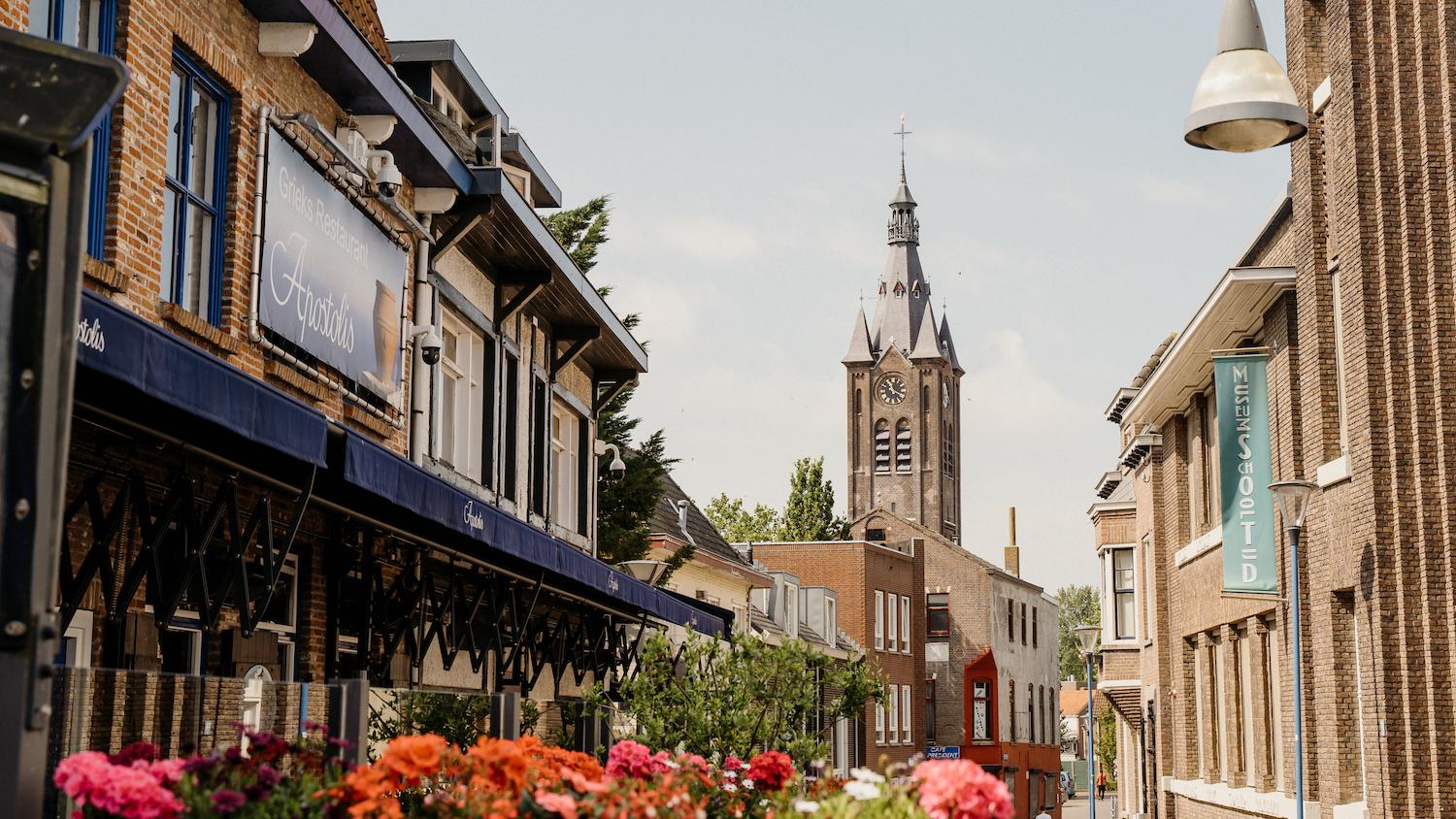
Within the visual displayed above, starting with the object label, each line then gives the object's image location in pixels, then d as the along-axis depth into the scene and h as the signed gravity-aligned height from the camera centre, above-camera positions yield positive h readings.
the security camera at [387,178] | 14.84 +4.36
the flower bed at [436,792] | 5.10 -0.34
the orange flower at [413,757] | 5.52 -0.24
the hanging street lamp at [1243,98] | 9.22 +3.16
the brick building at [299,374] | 8.55 +2.45
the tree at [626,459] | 31.42 +4.01
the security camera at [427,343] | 16.14 +3.20
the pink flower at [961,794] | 5.35 -0.34
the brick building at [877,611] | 63.34 +2.77
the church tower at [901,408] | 123.38 +19.95
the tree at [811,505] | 86.25 +9.05
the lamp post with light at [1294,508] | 16.86 +1.75
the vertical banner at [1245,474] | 20.80 +2.61
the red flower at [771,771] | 8.73 -0.44
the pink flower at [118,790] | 5.01 -0.31
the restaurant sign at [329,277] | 12.94 +3.33
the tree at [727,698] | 15.62 -0.12
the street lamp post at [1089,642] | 38.41 +0.98
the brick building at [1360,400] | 16.59 +2.95
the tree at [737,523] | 85.81 +8.13
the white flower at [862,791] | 5.58 -0.35
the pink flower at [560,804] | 5.23 -0.37
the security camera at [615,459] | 24.50 +3.25
